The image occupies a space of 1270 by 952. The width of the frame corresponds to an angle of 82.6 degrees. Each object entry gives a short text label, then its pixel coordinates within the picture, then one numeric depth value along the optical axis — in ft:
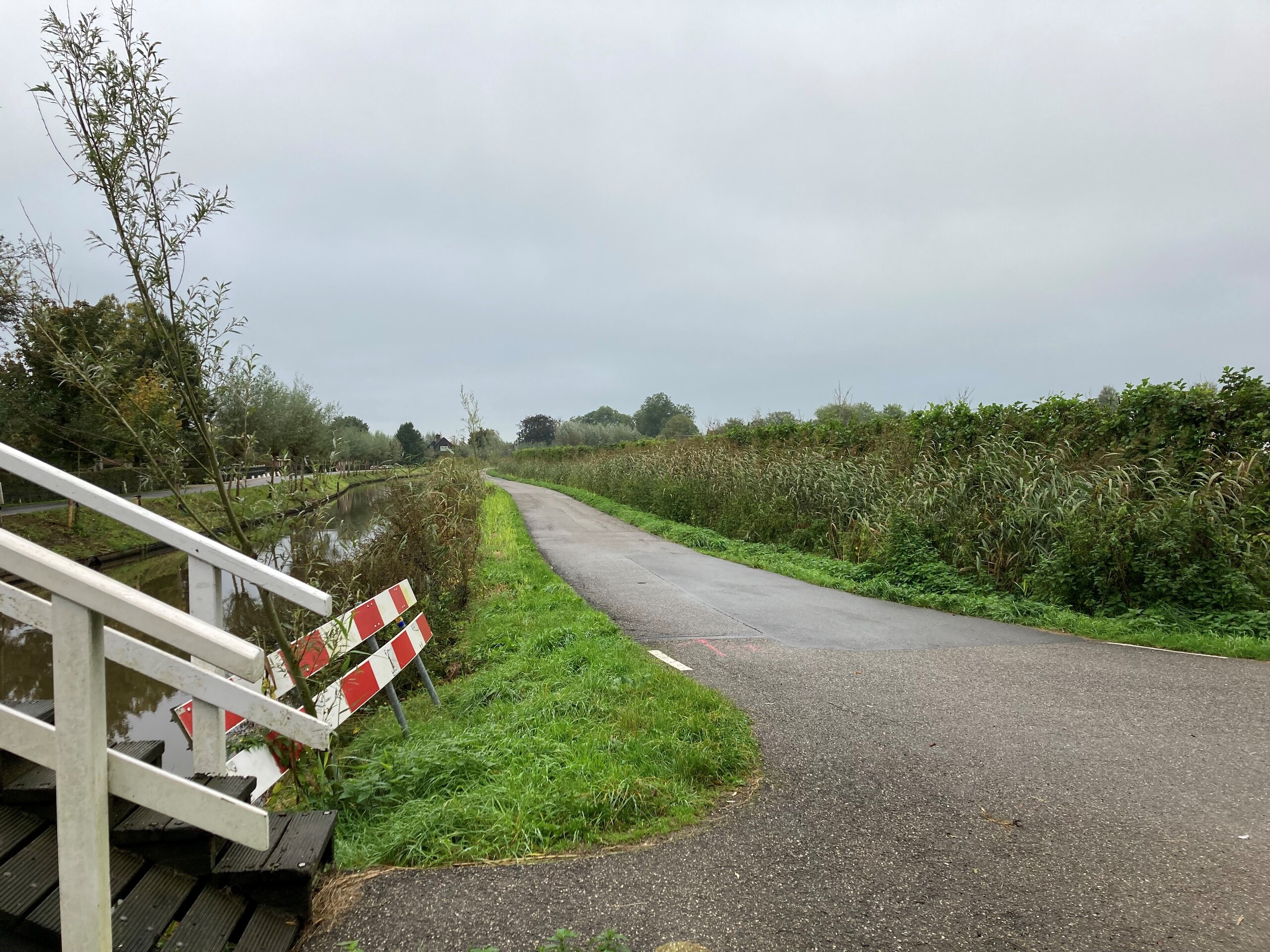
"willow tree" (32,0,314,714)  10.05
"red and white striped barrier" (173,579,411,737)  12.57
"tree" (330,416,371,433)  206.65
